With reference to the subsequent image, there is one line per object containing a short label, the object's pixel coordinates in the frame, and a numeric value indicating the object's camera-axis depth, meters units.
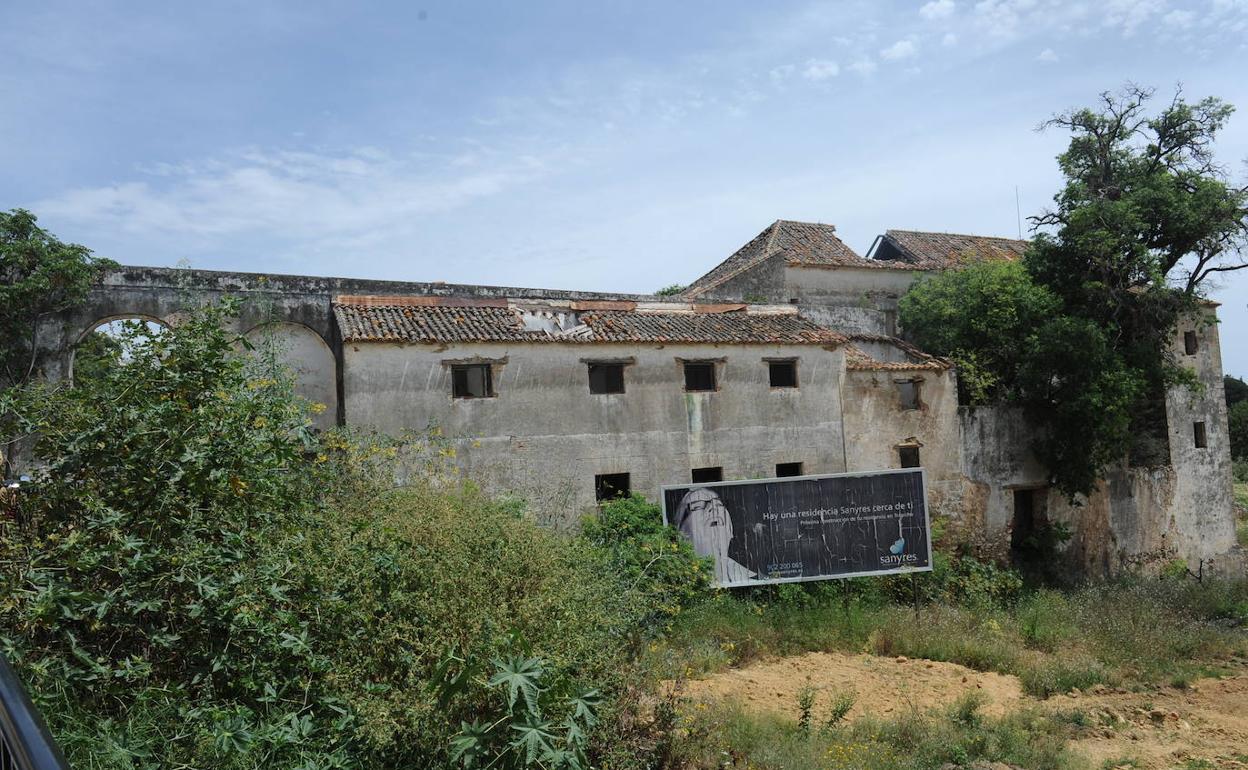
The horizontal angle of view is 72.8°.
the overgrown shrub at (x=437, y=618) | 5.96
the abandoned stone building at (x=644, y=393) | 15.19
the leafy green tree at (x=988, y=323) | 19.84
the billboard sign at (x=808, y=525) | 13.77
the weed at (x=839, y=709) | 9.28
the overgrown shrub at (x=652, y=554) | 12.09
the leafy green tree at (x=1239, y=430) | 36.72
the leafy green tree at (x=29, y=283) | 14.64
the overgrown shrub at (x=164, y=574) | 5.83
